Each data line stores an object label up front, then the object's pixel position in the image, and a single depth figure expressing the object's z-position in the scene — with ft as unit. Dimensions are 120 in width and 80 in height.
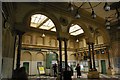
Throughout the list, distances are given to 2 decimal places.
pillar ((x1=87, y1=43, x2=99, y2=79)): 22.53
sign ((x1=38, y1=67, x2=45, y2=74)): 34.80
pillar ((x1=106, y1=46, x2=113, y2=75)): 30.55
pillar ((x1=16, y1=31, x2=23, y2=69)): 15.65
